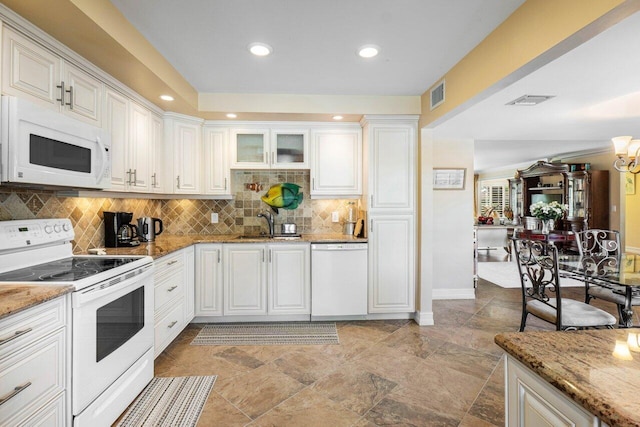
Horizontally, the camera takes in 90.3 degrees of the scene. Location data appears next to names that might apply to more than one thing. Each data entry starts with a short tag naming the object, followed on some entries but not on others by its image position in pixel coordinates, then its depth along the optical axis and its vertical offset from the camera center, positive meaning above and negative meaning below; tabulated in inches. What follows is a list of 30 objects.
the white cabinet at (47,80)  63.1 +30.2
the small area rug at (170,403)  75.1 -48.9
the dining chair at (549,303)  94.7 -29.2
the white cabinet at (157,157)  120.9 +21.4
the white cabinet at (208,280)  131.8 -28.1
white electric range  62.9 -21.4
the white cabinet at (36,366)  47.9 -25.5
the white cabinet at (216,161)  142.6 +23.2
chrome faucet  147.8 -3.4
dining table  94.7 -19.4
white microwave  60.2 +14.0
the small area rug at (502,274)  201.8 -43.8
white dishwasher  134.0 -28.1
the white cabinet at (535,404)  28.8 -19.4
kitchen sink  138.1 -11.0
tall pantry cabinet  135.4 +1.3
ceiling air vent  123.9 +45.4
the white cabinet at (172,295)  100.1 -29.2
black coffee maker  107.2 -6.0
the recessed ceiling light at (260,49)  90.9 +47.8
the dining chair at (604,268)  102.3 -18.9
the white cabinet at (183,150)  131.4 +26.3
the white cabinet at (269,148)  143.9 +29.4
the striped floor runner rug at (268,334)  117.5 -47.4
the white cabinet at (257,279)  132.5 -28.0
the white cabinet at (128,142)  96.7 +23.6
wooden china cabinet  261.1 +17.3
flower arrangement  254.4 +2.7
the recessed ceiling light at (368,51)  91.6 +47.7
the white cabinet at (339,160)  144.2 +24.0
